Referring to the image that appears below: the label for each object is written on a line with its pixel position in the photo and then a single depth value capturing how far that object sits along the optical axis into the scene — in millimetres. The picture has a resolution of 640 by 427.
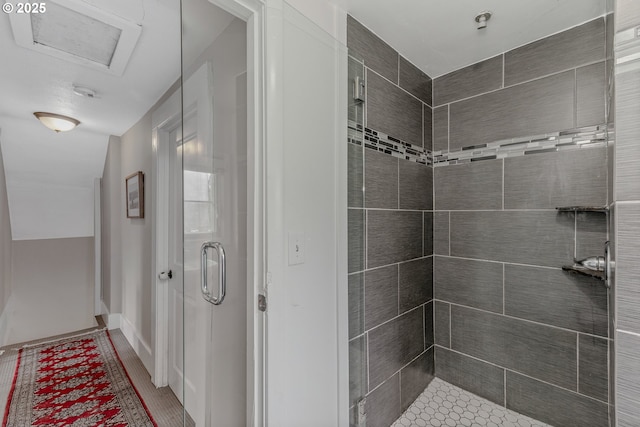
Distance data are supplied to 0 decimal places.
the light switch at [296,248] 980
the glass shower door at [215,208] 1052
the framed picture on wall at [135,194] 2158
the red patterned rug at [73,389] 1623
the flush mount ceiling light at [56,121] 1921
